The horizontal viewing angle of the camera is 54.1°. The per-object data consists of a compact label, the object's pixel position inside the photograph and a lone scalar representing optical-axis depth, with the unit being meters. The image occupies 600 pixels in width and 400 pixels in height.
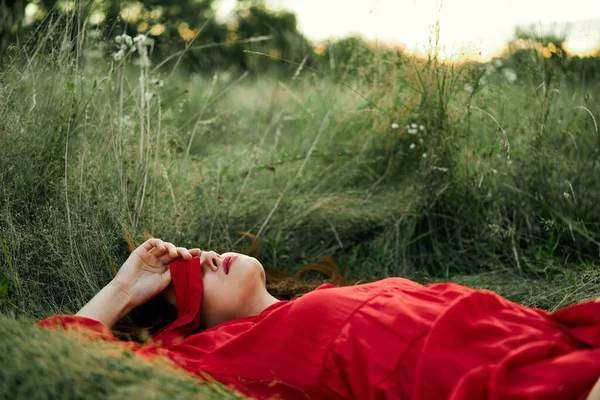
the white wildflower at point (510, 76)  3.44
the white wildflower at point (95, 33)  2.71
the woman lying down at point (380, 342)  1.46
